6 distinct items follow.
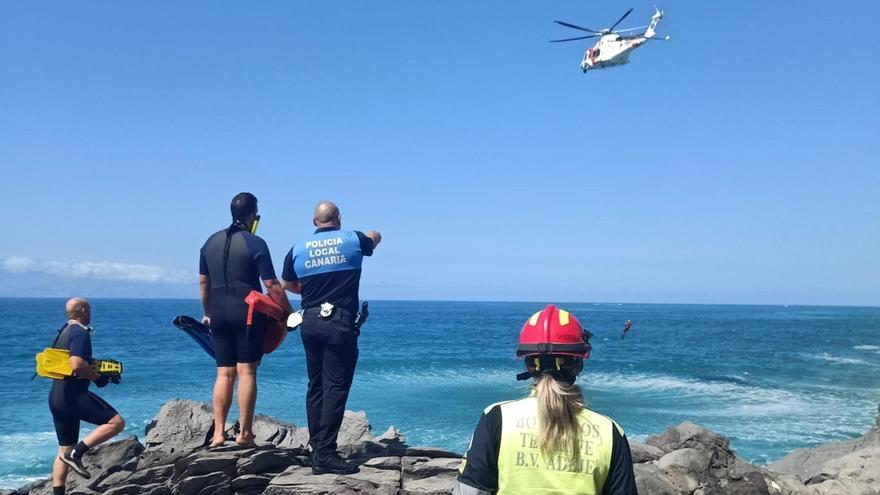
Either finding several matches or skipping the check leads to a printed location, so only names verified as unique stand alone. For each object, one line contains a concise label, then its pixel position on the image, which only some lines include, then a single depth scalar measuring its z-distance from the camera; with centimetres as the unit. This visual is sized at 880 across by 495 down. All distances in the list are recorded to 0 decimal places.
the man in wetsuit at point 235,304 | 659
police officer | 643
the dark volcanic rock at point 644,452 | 853
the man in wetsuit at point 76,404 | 673
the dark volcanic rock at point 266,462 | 659
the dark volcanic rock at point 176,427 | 760
